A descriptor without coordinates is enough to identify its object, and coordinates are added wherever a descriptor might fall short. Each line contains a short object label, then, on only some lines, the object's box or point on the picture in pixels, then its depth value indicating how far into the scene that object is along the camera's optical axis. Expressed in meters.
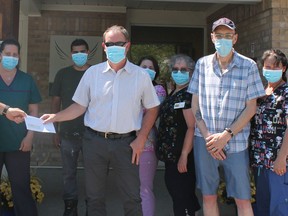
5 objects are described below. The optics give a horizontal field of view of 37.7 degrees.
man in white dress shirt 3.59
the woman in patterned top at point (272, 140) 3.68
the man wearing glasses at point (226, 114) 3.59
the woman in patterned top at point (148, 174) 4.21
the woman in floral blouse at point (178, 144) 4.07
